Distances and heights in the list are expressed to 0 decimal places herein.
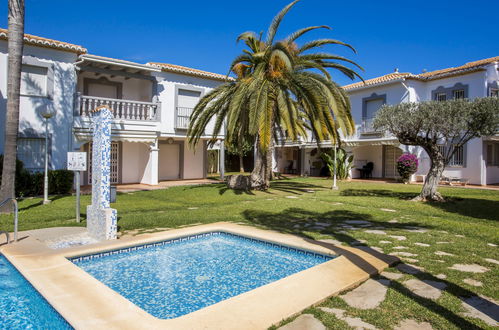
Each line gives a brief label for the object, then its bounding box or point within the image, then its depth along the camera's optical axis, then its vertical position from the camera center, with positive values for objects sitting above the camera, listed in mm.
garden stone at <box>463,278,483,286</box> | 5109 -1576
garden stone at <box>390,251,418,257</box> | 6641 -1545
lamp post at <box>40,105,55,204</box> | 13375 -974
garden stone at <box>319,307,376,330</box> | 3873 -1663
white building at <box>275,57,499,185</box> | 22547 +4465
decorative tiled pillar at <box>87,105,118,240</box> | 8172 -195
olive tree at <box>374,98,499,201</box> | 13398 +1822
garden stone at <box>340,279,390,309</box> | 4512 -1652
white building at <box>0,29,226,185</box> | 16953 +3088
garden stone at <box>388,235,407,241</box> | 8000 -1513
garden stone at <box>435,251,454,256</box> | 6727 -1538
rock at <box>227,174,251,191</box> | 18125 -771
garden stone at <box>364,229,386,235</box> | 8688 -1509
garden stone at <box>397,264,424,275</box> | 5691 -1574
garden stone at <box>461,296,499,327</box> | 4043 -1619
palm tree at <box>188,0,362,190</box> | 13844 +3081
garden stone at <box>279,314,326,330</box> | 3873 -1683
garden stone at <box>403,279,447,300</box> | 4730 -1599
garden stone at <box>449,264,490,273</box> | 5746 -1556
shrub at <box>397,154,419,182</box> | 23469 +290
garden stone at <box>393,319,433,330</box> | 3828 -1648
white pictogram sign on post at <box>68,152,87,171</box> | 10109 +108
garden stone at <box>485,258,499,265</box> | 6211 -1542
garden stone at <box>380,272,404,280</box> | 5457 -1607
